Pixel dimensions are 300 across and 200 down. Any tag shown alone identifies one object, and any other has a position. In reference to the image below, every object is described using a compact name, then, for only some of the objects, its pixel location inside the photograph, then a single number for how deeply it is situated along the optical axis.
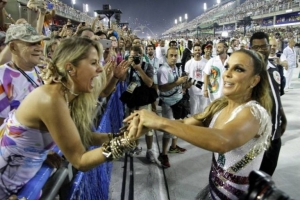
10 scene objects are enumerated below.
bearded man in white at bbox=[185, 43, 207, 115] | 5.58
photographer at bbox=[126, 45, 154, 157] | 4.14
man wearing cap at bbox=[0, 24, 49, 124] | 2.32
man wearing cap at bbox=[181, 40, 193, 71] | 8.70
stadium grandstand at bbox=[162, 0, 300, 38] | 36.48
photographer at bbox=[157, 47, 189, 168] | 4.50
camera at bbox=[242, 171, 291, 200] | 0.68
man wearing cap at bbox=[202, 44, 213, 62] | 6.11
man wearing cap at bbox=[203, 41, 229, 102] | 4.87
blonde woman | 1.45
